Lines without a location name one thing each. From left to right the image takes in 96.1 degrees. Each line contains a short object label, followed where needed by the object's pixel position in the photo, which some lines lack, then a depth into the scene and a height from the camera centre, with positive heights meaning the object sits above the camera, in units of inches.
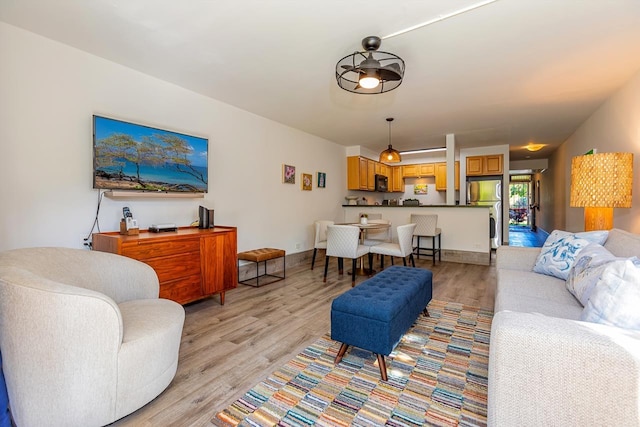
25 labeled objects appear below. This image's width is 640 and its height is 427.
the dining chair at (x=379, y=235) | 218.0 -18.1
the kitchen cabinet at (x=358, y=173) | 264.7 +36.0
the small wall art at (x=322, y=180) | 232.9 +26.2
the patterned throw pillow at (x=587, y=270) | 68.0 -14.7
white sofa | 35.3 -21.2
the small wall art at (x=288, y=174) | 196.1 +25.8
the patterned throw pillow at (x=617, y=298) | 44.8 -14.0
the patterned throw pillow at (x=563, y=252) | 91.0 -13.2
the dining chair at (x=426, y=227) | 207.3 -11.1
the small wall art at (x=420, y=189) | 338.6 +27.2
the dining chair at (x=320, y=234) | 192.9 -15.5
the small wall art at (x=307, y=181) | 215.2 +22.9
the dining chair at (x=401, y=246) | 159.9 -20.3
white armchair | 51.6 -27.1
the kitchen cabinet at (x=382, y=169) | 296.7 +45.6
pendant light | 191.2 +37.4
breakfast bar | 213.3 -13.1
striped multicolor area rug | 60.3 -42.9
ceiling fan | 89.7 +45.8
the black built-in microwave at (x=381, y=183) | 291.7 +30.0
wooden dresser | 98.0 -17.3
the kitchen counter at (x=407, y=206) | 218.2 +4.7
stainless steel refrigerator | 253.4 +13.9
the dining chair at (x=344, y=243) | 158.2 -17.9
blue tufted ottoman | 72.7 -28.0
